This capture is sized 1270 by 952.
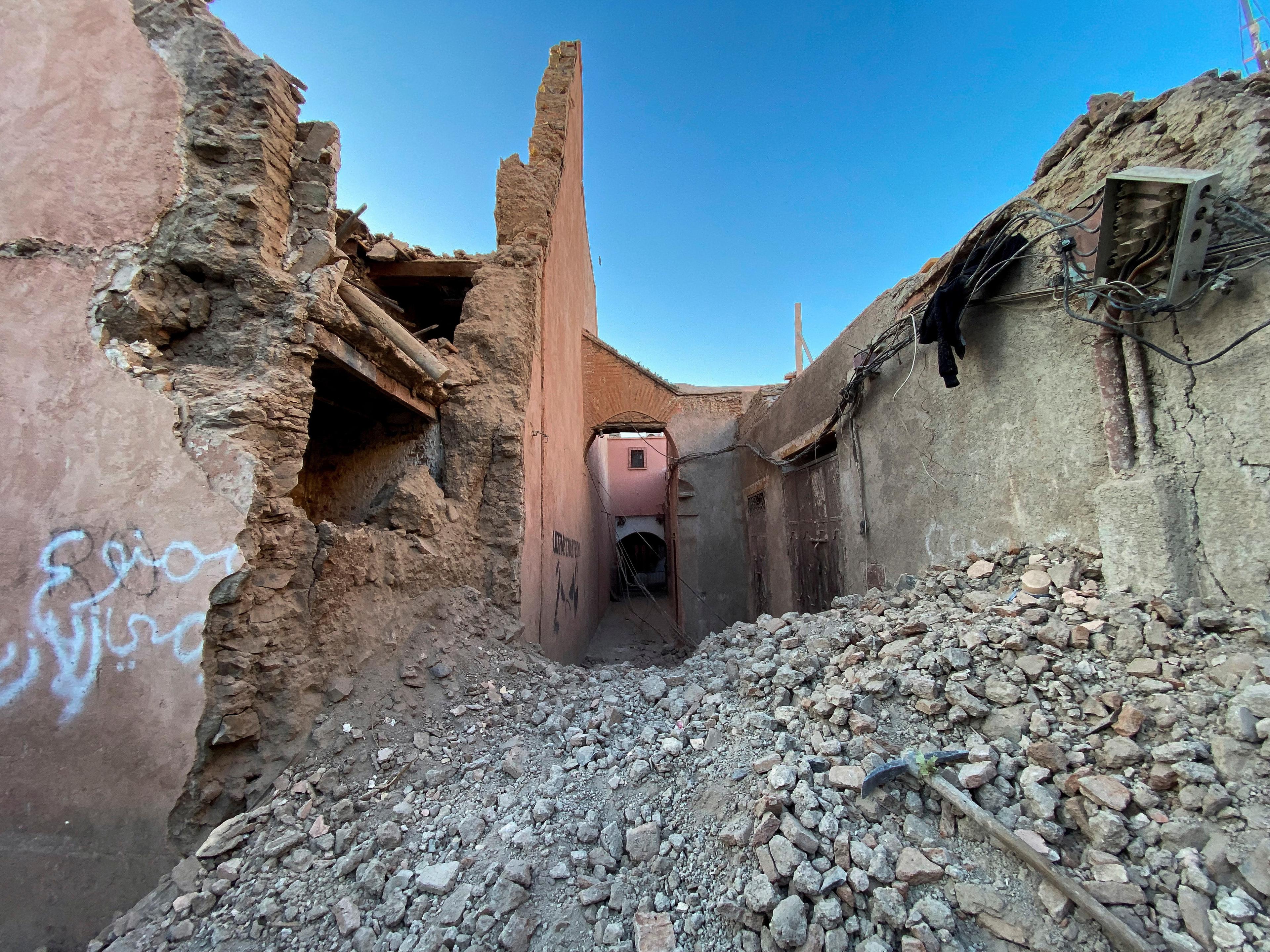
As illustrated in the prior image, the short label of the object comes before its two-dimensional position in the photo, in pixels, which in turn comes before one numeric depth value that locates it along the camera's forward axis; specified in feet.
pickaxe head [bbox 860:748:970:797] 6.28
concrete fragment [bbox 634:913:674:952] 5.30
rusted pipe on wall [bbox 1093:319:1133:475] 7.58
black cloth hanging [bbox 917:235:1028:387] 9.49
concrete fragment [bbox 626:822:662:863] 6.37
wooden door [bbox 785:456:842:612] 17.57
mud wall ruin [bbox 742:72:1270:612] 6.42
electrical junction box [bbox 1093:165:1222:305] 6.27
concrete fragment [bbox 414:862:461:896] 6.25
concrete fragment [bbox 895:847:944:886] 5.26
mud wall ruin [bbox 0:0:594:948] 7.38
